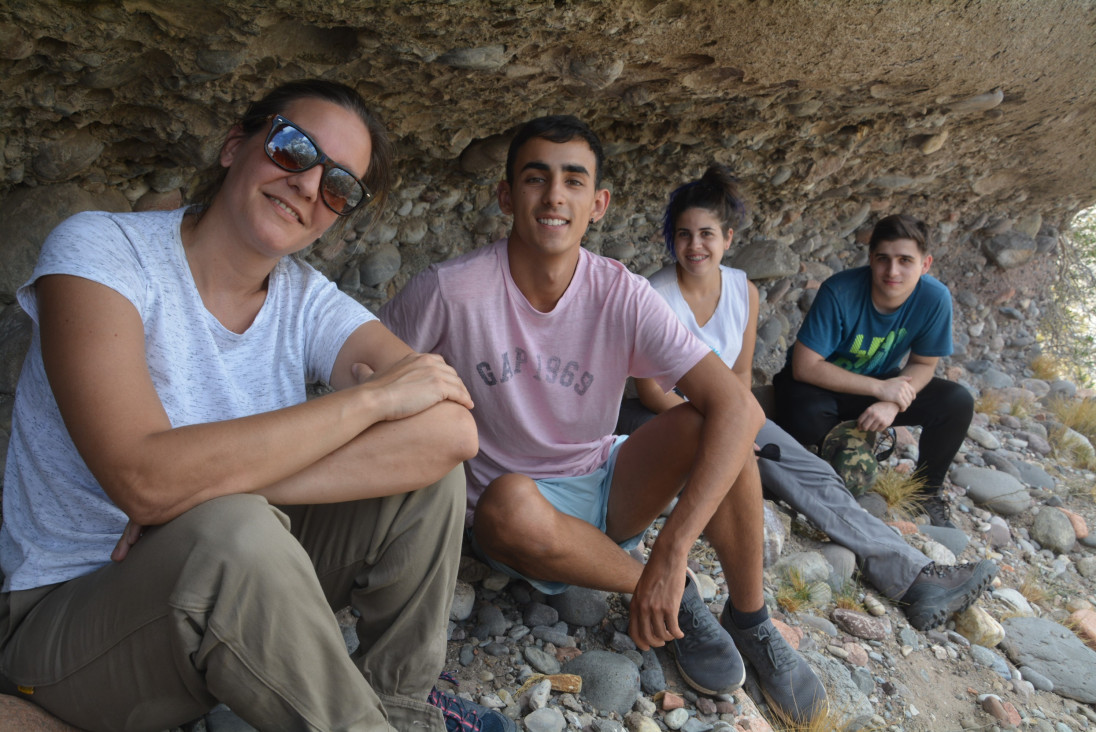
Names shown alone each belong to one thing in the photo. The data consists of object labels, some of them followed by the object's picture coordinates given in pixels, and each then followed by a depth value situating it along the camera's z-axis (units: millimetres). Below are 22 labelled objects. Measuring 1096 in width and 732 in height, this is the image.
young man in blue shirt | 3816
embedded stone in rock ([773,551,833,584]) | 3041
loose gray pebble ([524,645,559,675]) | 2258
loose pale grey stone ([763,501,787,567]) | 3129
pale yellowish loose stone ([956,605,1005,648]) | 2951
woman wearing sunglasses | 1366
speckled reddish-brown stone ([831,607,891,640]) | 2820
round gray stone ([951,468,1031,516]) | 4121
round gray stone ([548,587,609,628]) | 2488
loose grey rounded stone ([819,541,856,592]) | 3105
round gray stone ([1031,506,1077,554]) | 3908
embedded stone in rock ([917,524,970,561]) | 3602
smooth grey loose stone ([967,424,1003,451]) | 4801
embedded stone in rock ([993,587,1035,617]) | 3271
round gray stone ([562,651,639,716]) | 2150
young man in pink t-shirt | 2242
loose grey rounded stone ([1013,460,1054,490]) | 4508
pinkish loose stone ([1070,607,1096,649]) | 3148
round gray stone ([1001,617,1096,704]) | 2814
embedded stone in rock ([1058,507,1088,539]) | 4039
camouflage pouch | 3740
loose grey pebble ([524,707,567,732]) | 1998
